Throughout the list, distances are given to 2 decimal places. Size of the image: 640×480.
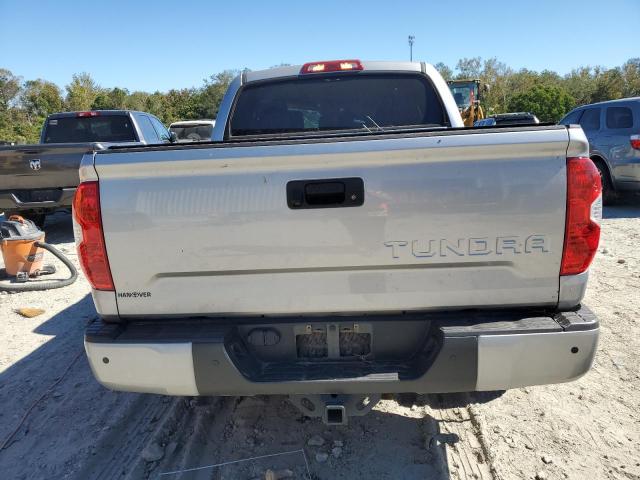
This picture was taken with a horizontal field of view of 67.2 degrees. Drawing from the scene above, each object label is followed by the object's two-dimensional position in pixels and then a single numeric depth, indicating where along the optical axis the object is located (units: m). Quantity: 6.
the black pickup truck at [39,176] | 7.51
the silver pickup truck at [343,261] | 2.16
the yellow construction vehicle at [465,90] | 22.08
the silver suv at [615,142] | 8.85
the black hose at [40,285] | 5.87
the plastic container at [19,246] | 6.02
